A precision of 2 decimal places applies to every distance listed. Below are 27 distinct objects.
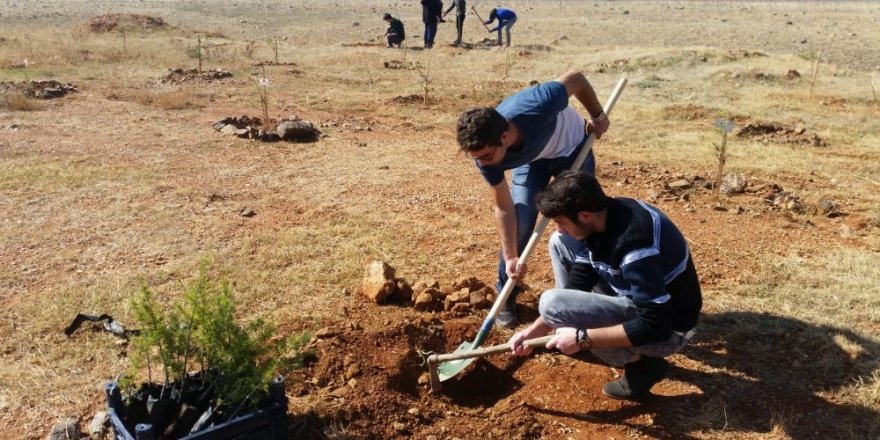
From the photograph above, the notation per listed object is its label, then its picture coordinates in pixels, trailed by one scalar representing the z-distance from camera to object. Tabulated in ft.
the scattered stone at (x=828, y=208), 17.61
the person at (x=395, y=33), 54.39
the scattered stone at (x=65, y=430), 9.09
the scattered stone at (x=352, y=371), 10.15
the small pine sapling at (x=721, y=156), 16.85
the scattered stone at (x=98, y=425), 9.12
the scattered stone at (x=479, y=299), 12.26
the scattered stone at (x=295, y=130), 24.18
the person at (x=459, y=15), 54.85
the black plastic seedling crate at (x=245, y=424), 7.21
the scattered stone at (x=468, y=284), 12.76
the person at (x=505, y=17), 53.31
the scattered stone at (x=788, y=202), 17.84
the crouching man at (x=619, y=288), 7.83
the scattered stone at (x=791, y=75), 34.37
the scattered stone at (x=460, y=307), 12.13
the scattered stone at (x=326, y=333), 11.09
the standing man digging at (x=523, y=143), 9.25
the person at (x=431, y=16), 52.47
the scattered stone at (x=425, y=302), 12.19
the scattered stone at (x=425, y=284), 12.71
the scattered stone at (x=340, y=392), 9.68
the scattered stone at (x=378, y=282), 12.35
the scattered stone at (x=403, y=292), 12.57
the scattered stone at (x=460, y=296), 12.28
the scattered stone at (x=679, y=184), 19.35
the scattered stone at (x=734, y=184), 19.02
